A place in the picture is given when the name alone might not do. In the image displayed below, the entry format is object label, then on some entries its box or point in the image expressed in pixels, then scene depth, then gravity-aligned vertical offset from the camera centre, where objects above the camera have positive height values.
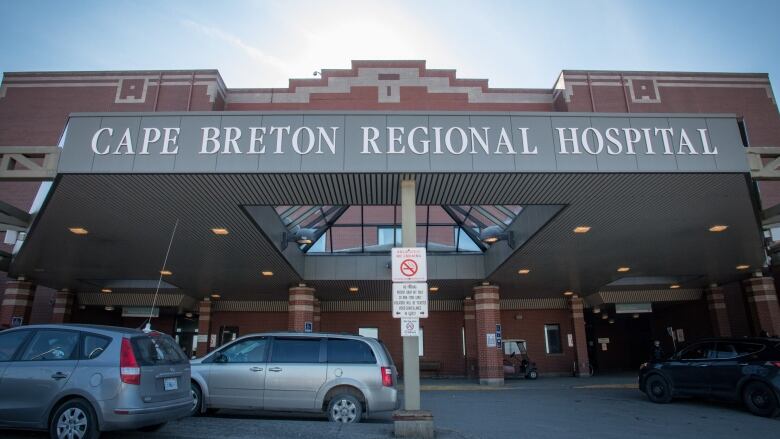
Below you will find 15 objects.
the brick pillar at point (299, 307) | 20.69 +2.29
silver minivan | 8.98 -0.27
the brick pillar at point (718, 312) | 23.72 +2.37
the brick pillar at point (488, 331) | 19.66 +1.24
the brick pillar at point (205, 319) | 25.55 +2.21
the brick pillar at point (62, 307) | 23.39 +2.62
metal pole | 7.72 +0.09
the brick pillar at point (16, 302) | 19.94 +2.47
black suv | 10.09 -0.27
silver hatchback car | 5.82 -0.22
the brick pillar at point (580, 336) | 24.38 +1.29
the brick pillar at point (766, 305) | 21.03 +2.36
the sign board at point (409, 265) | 7.89 +1.53
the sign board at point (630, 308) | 25.30 +2.72
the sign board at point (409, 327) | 7.78 +0.55
